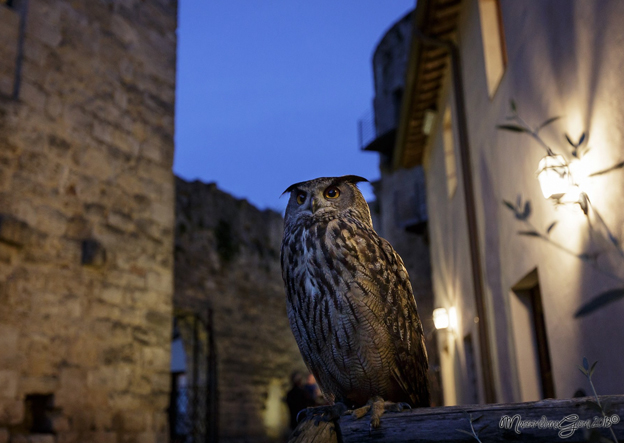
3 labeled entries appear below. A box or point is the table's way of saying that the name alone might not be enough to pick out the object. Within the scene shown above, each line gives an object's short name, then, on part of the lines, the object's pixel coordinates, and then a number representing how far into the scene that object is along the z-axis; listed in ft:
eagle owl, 7.57
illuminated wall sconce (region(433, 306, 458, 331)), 26.61
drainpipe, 19.15
